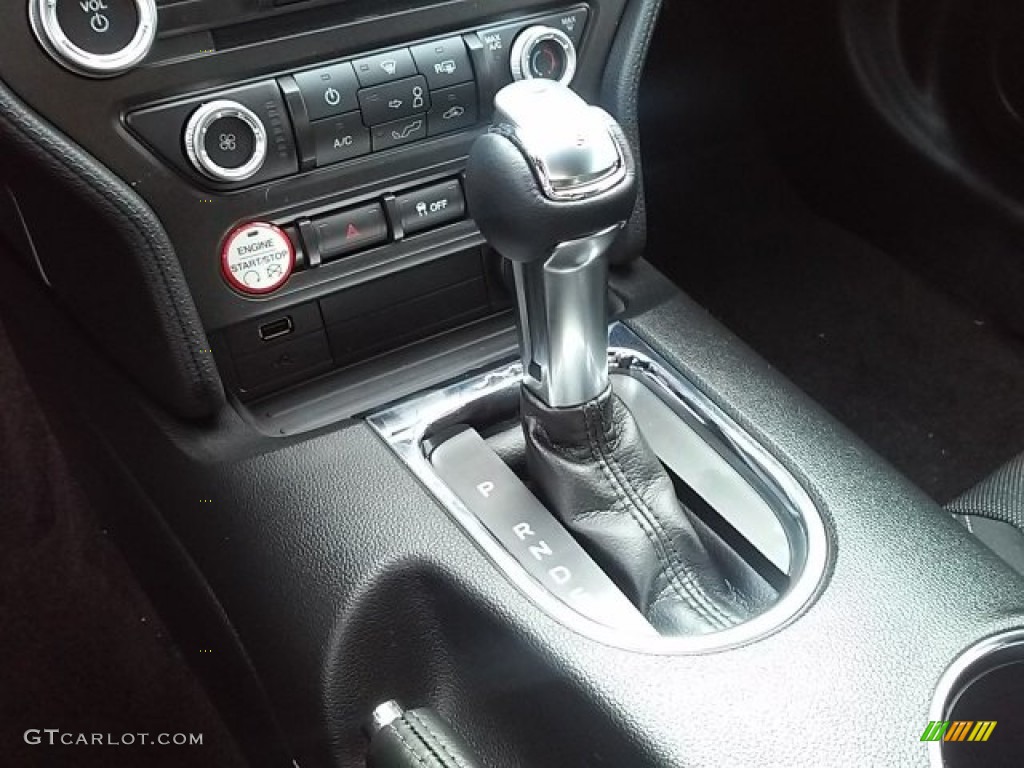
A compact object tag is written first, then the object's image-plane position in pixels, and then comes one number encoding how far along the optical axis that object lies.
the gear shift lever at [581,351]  0.61
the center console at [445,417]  0.64
